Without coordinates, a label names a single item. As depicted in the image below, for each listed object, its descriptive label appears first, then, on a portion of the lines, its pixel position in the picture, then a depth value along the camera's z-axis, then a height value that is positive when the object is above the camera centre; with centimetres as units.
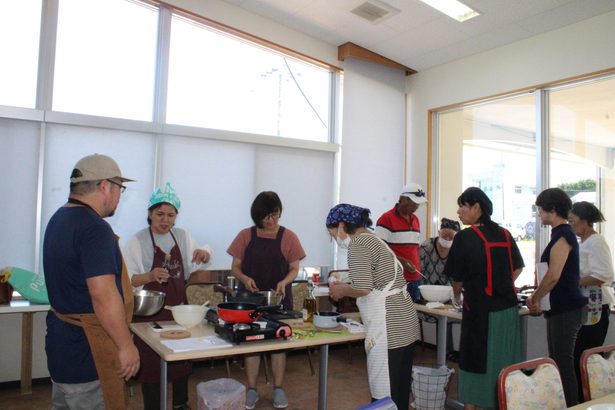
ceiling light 399 +199
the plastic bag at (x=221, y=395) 259 -96
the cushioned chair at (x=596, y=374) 180 -54
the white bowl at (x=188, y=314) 224 -43
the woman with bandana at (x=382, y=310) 214 -37
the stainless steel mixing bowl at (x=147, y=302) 218 -37
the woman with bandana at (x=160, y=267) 240 -23
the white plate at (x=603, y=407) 145 -53
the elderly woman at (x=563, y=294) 266 -33
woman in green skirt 246 -38
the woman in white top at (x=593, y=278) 306 -27
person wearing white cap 382 +0
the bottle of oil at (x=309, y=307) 252 -43
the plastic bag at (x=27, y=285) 321 -45
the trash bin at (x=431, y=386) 292 -97
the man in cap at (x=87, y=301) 164 -28
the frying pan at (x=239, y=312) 207 -38
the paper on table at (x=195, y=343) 189 -50
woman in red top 293 -18
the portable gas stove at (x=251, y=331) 199 -46
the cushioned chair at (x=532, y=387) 157 -54
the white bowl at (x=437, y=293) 323 -42
